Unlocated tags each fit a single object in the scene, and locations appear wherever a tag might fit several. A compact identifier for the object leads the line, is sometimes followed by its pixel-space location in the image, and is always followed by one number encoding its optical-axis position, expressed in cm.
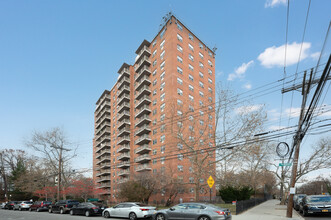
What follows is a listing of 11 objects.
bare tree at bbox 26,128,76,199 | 4749
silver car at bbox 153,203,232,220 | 1490
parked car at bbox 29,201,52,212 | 3338
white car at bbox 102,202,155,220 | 1903
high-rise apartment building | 5306
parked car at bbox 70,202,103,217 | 2345
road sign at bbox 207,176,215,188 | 1859
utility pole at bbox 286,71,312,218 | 1789
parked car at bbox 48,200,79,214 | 2797
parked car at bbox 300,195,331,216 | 1877
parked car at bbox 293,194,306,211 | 2656
